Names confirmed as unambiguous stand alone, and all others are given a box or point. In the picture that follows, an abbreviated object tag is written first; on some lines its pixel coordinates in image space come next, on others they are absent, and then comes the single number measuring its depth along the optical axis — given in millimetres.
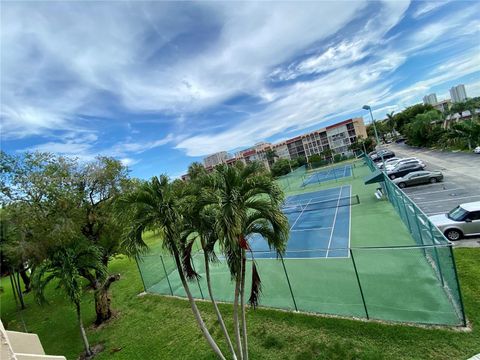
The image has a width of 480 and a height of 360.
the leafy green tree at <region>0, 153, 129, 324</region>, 9852
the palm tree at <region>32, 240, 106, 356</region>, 9148
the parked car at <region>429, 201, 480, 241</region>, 10734
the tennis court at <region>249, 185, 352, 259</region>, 13980
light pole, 20297
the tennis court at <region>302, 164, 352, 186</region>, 35219
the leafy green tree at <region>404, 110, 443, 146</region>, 42562
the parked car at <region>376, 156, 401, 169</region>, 34781
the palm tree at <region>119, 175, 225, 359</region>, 5723
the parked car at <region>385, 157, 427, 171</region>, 26984
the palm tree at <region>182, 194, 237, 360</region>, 5832
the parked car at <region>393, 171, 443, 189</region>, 21162
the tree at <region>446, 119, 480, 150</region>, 28514
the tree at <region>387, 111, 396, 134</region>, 77125
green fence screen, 7035
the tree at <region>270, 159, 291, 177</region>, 69300
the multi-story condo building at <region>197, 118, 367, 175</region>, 81938
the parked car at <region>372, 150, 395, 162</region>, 42438
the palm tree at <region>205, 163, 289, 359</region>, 5199
